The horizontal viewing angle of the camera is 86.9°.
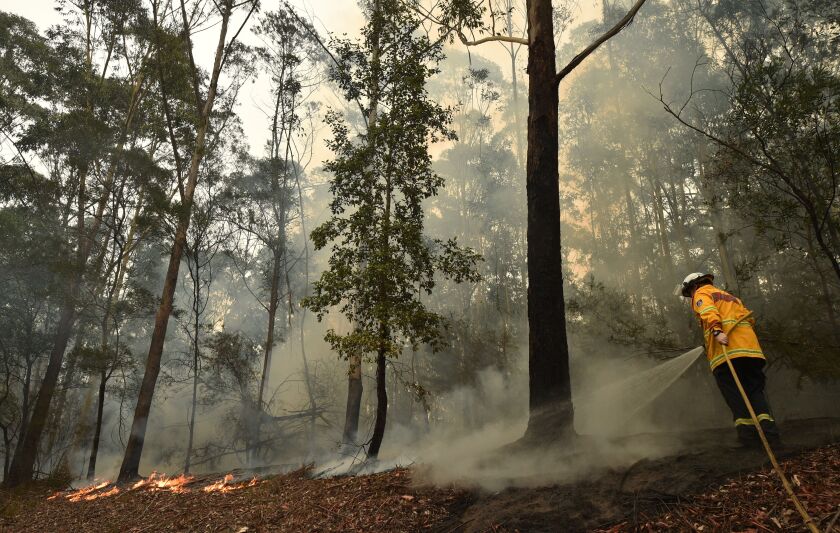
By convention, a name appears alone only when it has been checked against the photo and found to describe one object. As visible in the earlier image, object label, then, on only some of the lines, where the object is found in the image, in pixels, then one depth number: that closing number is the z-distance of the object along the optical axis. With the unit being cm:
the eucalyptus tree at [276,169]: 1950
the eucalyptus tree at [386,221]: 718
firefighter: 452
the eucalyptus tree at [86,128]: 1527
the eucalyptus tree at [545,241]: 514
